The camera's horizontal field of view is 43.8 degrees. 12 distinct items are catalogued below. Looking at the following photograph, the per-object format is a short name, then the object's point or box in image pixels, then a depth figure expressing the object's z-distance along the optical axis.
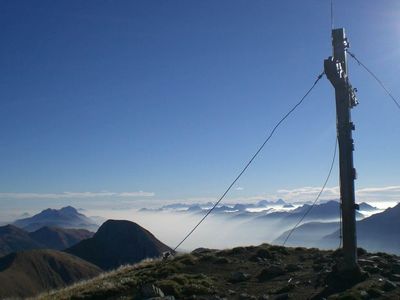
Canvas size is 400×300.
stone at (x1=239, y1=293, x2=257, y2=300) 18.69
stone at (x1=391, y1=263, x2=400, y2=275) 20.80
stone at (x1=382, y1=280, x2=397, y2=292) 17.02
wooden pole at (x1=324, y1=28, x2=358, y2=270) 19.61
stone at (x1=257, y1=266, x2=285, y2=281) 22.72
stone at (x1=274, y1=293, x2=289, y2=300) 18.09
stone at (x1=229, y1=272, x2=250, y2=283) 22.55
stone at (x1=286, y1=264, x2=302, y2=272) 23.96
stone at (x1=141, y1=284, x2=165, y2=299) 18.52
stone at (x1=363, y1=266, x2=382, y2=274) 20.30
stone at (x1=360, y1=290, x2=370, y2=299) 15.80
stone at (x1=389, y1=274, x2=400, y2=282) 19.34
